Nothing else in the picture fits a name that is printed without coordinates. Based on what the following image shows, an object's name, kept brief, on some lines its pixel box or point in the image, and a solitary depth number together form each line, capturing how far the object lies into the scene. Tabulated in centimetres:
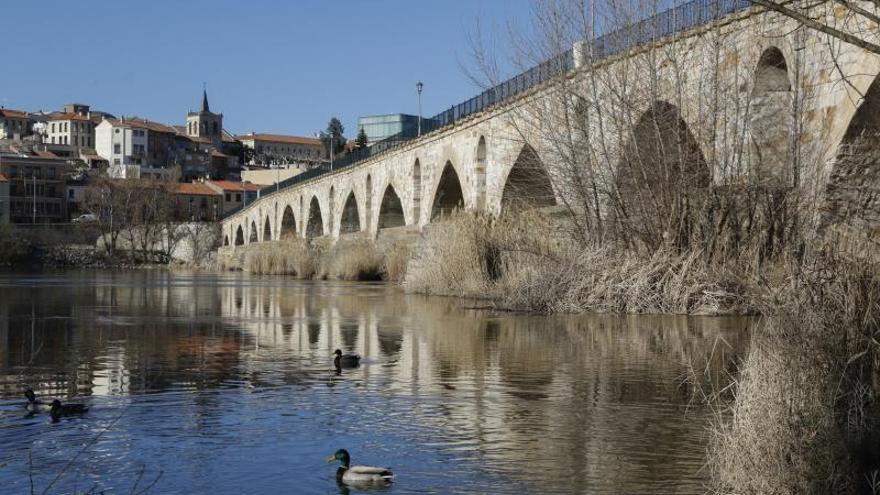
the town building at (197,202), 13950
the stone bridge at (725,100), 1886
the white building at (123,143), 15712
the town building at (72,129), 16838
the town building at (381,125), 15125
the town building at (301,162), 17192
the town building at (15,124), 17400
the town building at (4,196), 12712
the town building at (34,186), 12975
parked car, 12031
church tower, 19800
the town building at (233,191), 14638
